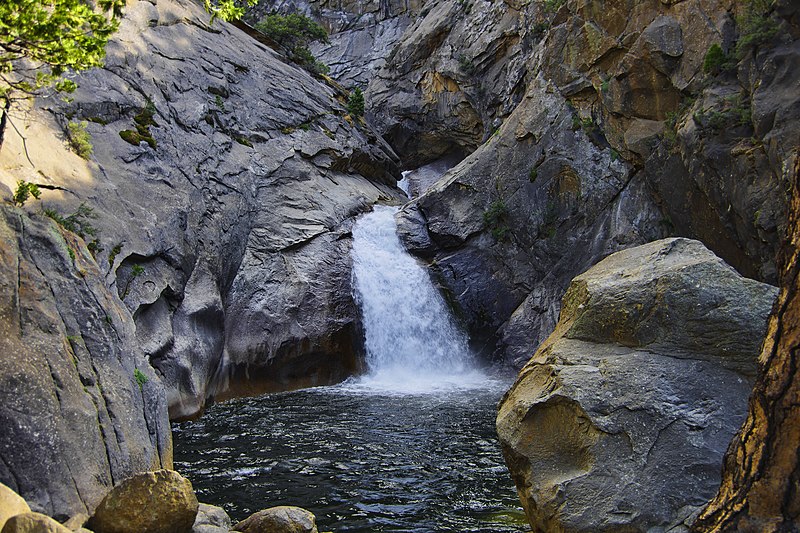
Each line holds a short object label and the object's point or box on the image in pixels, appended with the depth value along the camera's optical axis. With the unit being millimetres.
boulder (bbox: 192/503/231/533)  6871
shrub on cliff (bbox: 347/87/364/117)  31656
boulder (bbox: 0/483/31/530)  4559
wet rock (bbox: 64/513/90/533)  6121
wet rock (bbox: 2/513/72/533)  4344
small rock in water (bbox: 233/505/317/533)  6871
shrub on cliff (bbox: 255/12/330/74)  32719
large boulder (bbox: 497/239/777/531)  6422
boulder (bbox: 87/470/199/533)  6273
